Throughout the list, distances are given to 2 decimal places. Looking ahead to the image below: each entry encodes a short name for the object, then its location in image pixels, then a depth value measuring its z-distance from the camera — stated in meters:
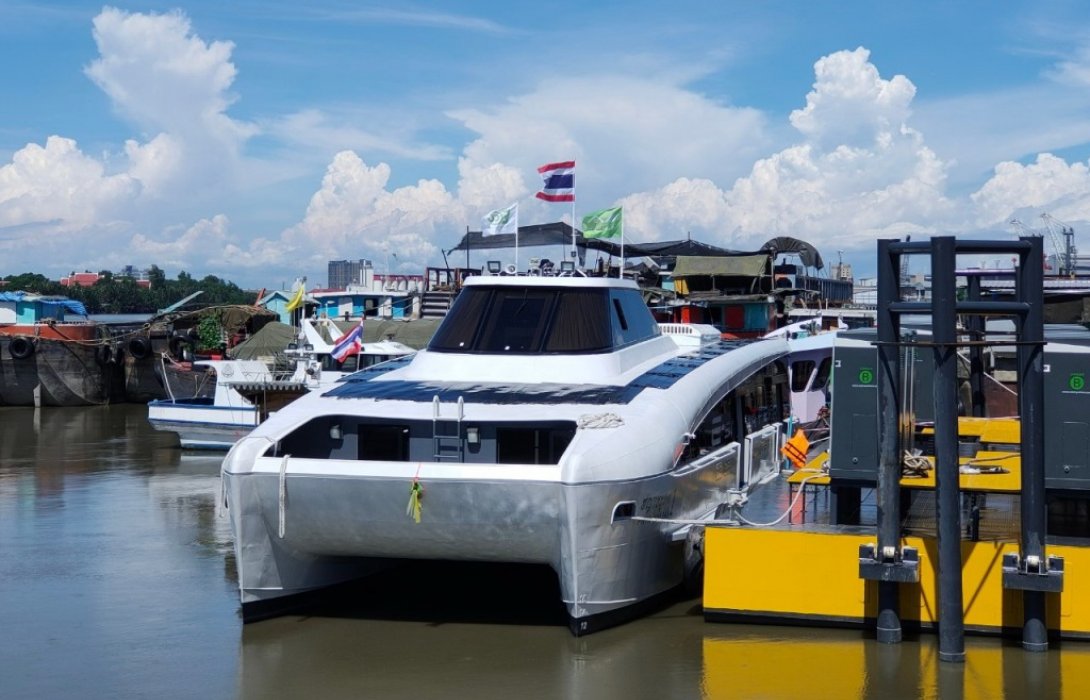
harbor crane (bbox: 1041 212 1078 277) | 55.09
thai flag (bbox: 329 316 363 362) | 27.98
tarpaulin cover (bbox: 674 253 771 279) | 35.25
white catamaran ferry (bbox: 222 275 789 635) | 10.30
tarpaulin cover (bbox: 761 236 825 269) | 40.56
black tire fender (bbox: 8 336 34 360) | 38.50
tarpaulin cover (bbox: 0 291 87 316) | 44.53
